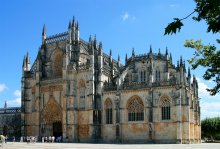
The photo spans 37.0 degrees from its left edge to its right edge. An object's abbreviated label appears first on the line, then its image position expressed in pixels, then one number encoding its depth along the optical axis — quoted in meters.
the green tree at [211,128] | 70.12
